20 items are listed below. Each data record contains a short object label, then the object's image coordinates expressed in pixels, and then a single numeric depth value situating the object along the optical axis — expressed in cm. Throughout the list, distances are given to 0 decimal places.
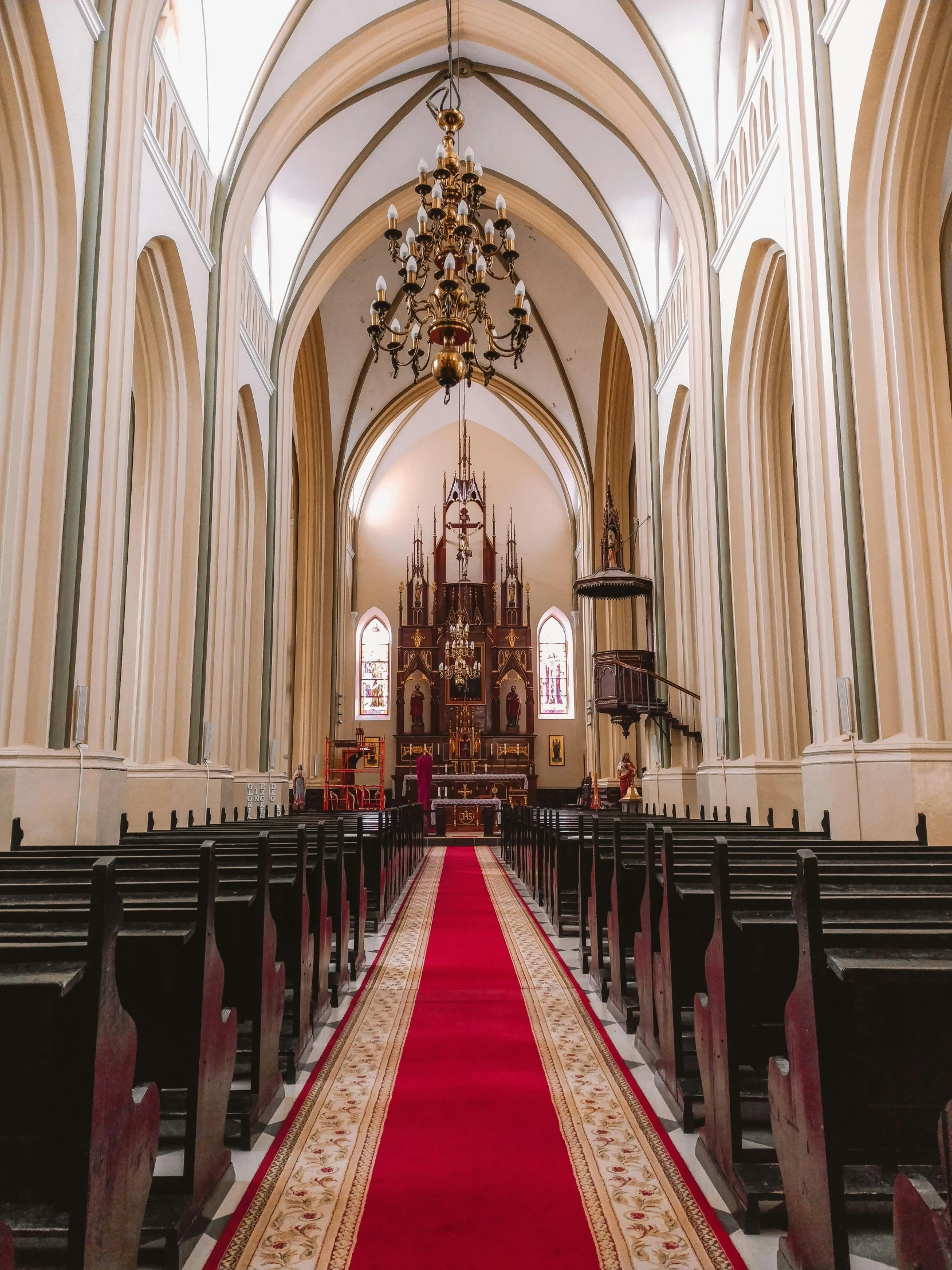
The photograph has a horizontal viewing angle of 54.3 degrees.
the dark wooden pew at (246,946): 303
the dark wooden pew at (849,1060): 197
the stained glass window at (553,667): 2475
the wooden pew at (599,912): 503
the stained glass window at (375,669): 2472
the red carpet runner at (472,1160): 233
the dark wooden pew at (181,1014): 243
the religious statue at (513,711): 2388
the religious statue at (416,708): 2400
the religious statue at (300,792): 1642
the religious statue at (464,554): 2255
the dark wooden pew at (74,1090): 179
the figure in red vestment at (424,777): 1830
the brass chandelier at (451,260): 827
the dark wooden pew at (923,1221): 123
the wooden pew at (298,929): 384
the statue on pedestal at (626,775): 1544
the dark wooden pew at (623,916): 430
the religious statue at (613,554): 1448
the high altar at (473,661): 2278
